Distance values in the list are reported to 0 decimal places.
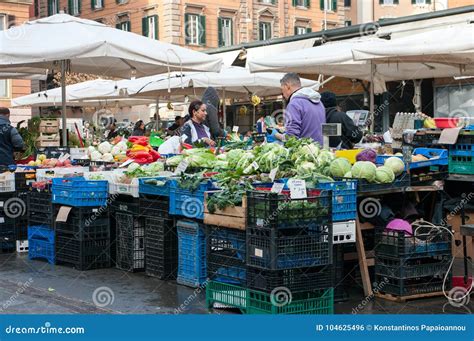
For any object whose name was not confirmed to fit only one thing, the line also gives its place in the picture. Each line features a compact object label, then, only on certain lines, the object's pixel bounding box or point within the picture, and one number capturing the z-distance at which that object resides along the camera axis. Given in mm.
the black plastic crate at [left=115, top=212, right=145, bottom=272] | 8375
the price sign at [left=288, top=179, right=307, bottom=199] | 6363
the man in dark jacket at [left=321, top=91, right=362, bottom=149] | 9688
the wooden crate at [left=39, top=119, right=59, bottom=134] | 11984
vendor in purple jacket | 8578
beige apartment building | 43594
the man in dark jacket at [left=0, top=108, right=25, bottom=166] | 10664
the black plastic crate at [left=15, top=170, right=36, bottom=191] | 9977
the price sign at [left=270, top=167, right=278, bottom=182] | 7012
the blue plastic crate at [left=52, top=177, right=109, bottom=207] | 8577
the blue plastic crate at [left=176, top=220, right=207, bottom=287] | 7430
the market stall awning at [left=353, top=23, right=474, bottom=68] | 10000
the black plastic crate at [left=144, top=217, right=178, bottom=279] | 7926
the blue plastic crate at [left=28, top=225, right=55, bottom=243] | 9211
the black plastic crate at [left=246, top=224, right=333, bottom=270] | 6145
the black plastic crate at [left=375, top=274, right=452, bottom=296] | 7046
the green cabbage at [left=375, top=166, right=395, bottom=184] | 7238
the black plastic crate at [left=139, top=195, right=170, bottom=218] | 7910
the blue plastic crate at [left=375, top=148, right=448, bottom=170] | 7785
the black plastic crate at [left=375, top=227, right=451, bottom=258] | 6953
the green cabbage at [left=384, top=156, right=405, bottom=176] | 7461
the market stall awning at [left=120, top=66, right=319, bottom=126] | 16516
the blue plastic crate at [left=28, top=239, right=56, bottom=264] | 9258
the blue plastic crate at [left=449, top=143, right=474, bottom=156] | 8203
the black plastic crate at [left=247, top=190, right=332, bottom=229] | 6176
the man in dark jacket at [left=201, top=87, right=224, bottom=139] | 10969
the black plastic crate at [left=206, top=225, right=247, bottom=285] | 6637
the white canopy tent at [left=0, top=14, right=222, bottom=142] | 10625
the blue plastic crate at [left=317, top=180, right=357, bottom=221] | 6797
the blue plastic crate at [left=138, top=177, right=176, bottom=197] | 7801
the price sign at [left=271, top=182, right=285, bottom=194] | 6398
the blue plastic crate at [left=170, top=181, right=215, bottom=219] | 7332
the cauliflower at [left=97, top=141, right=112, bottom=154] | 10836
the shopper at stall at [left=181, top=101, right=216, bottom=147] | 10164
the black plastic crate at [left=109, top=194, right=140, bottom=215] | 8305
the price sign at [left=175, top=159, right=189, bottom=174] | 7945
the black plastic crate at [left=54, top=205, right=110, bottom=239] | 8609
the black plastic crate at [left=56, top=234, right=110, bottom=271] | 8719
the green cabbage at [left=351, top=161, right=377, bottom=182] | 7156
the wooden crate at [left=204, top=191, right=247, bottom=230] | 6523
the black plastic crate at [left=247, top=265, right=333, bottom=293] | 6184
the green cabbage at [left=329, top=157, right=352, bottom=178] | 7168
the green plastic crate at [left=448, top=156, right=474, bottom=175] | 8234
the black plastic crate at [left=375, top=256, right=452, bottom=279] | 7000
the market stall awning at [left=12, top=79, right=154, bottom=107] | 20016
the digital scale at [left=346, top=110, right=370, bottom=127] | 14231
